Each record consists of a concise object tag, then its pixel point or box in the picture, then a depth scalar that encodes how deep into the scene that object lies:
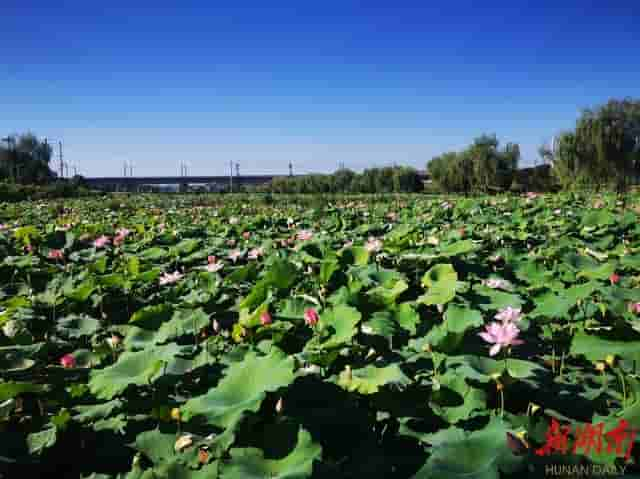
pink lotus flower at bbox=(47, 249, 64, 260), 3.38
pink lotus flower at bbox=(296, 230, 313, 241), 3.67
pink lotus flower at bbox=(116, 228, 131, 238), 4.36
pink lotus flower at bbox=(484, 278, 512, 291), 2.19
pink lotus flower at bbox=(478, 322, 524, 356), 1.39
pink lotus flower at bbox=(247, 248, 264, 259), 3.09
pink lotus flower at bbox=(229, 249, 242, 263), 3.14
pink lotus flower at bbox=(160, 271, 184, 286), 2.56
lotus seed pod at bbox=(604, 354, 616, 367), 1.38
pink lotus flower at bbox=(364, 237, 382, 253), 2.81
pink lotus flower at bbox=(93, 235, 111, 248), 3.85
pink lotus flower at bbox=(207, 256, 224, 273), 2.59
